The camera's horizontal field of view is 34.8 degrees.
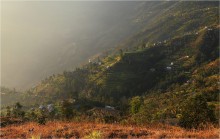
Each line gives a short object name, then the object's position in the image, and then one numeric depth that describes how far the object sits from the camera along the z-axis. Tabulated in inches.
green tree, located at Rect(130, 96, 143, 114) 5180.1
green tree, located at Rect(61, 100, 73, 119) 2563.7
